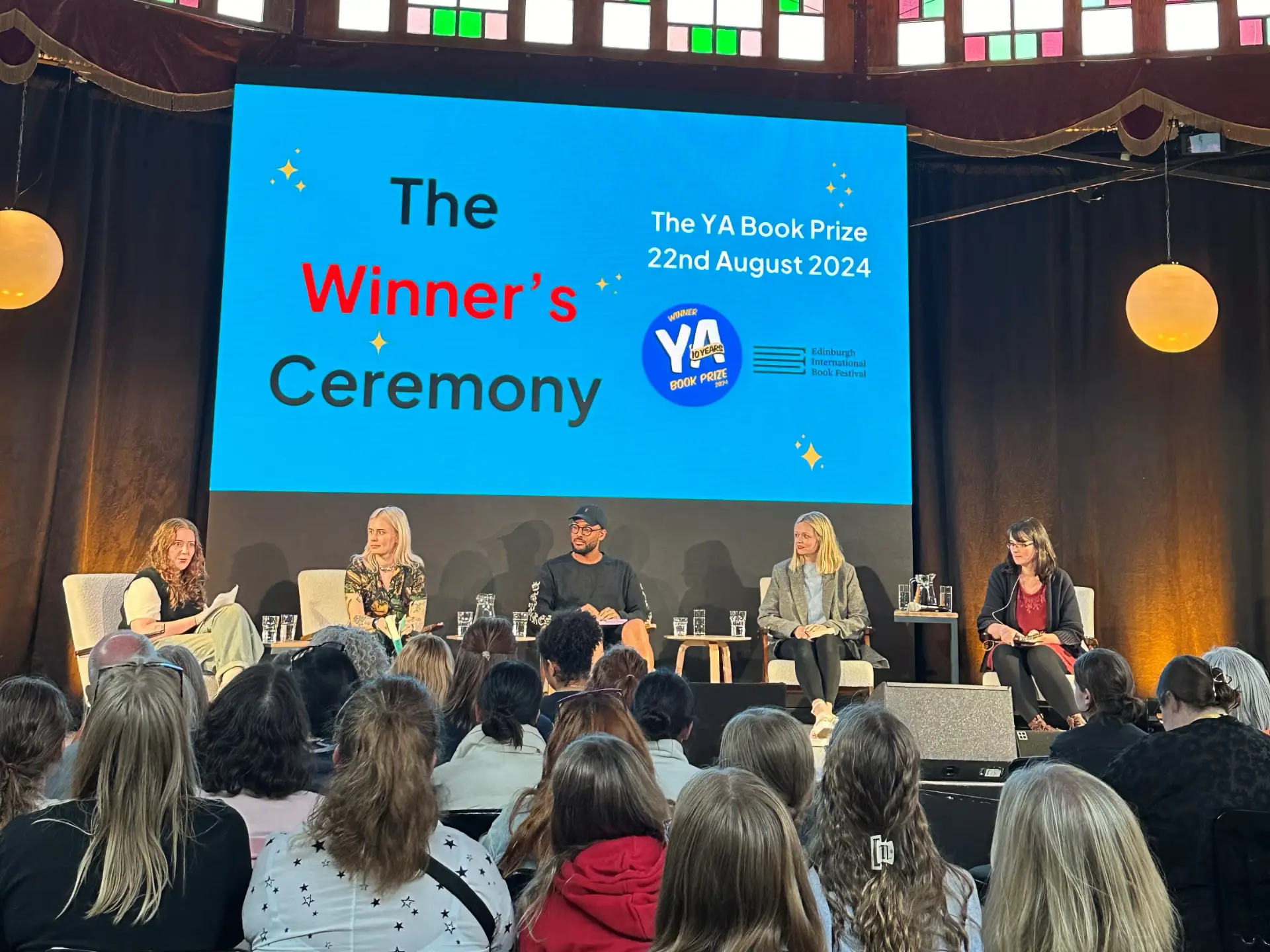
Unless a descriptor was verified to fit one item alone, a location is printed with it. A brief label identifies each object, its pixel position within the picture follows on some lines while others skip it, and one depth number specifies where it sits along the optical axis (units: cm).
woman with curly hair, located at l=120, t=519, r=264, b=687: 500
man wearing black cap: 579
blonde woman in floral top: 555
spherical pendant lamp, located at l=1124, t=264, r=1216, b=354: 619
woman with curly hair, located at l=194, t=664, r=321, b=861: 208
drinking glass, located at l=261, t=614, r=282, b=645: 561
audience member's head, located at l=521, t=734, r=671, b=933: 179
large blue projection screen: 616
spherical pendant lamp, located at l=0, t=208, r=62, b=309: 541
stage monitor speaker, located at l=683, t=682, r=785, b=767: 401
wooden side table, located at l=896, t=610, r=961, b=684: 589
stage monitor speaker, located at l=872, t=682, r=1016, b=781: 336
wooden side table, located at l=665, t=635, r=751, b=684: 599
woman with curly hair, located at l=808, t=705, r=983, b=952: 173
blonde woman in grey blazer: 559
